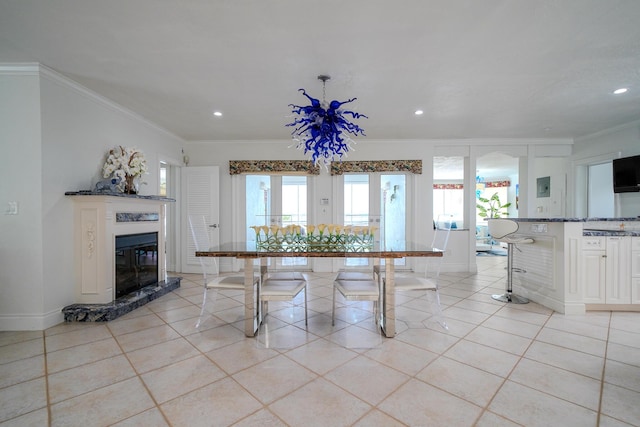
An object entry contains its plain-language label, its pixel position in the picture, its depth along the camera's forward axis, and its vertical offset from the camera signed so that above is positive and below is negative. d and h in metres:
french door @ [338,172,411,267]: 5.11 +0.23
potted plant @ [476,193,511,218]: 9.35 +0.07
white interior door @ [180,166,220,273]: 4.84 +0.27
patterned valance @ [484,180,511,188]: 9.41 +0.91
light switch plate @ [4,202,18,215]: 2.49 +0.01
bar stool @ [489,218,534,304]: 3.30 -0.35
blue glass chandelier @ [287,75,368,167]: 2.33 +0.69
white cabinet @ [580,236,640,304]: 2.91 -0.63
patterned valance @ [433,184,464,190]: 9.85 +0.81
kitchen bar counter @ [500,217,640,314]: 2.91 -0.54
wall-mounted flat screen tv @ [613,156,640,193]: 3.83 +0.51
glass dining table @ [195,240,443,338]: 2.23 -0.36
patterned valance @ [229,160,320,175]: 4.93 +0.76
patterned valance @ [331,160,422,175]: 4.93 +0.77
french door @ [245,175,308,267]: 5.16 +0.27
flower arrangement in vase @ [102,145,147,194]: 3.11 +0.49
